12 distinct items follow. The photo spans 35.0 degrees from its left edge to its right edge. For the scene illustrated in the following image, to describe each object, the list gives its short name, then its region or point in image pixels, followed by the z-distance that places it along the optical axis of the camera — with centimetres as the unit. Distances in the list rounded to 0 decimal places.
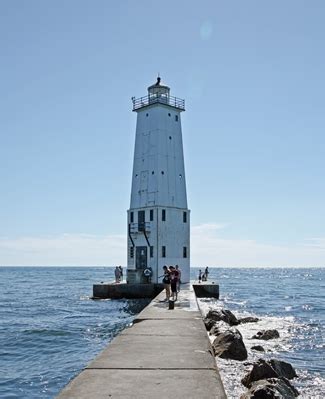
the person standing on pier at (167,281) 2306
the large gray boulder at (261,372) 1306
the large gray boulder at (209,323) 2203
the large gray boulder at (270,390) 1095
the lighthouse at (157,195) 3856
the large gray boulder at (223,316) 2350
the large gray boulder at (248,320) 2796
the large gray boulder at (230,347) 1653
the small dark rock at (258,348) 1953
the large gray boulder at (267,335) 2275
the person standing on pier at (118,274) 4143
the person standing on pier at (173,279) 2269
